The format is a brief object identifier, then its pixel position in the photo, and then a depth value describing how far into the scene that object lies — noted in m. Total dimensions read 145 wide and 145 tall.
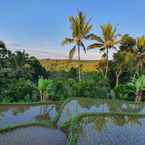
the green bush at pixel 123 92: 8.17
